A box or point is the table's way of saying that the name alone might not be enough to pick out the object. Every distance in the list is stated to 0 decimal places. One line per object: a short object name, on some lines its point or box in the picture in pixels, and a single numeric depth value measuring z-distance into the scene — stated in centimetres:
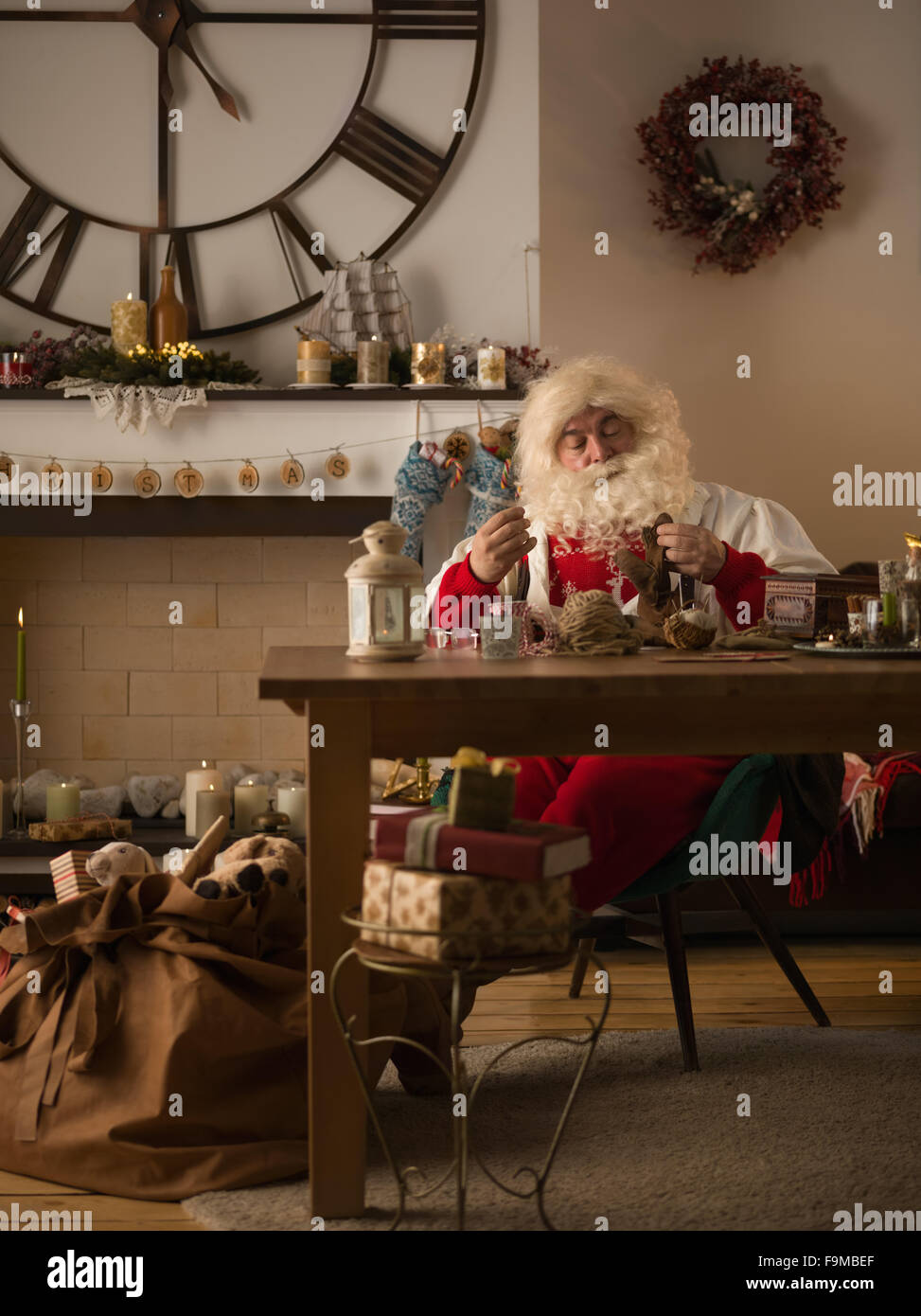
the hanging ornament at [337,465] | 362
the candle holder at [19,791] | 324
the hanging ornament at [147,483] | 359
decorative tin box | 204
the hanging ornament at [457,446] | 359
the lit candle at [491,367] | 361
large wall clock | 375
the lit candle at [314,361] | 359
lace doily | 354
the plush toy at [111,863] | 226
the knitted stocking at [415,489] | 354
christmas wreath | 421
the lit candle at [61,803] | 351
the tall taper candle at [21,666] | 311
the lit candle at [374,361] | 358
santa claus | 230
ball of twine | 196
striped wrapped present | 217
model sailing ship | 367
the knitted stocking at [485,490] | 358
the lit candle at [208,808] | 348
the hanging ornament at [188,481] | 360
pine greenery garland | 355
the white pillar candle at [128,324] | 363
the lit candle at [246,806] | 354
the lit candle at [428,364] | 360
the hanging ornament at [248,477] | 360
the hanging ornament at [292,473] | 360
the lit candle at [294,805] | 356
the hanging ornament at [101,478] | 359
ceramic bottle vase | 367
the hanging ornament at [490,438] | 359
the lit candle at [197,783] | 353
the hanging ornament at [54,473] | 359
